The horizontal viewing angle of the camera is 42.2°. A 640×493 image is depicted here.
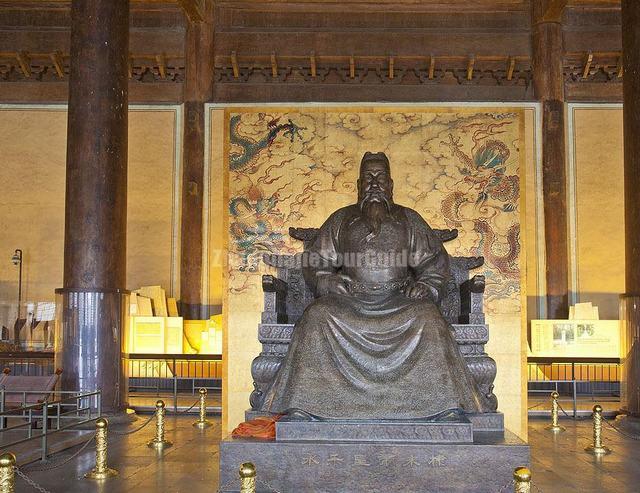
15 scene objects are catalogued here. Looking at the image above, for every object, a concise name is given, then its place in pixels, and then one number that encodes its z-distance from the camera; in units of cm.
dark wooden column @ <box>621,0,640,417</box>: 770
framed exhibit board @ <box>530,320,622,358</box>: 1067
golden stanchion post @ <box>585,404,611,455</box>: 591
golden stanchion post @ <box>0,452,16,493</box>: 347
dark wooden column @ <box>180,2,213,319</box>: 1161
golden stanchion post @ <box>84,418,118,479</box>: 497
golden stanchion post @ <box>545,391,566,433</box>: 730
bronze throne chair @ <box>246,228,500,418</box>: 499
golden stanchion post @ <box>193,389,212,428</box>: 744
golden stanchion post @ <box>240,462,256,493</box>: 341
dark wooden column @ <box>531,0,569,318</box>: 1149
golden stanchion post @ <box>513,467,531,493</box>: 332
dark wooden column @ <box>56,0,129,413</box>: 737
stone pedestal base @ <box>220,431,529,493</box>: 421
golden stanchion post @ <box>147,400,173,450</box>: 616
